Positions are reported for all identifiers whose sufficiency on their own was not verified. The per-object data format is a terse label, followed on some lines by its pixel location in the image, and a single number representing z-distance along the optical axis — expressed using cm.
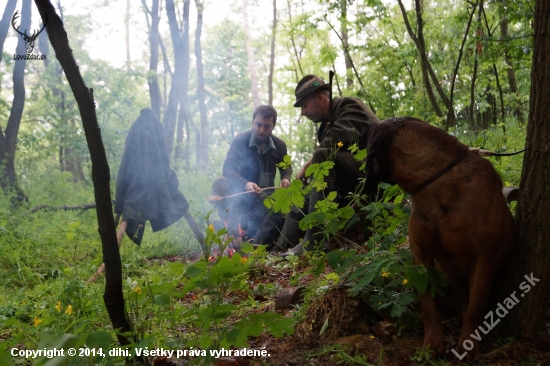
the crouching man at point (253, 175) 702
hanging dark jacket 643
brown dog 219
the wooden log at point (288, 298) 327
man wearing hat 510
